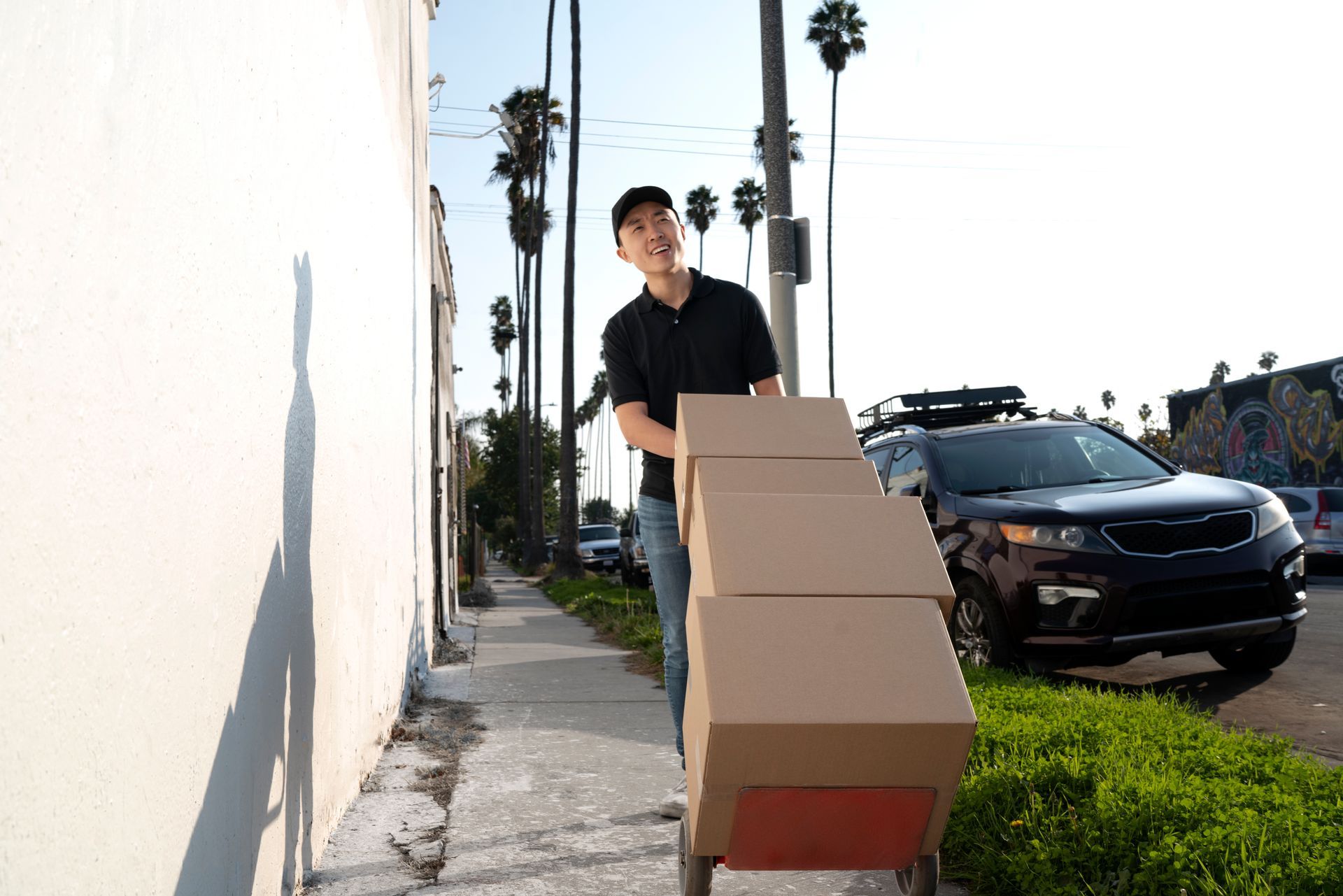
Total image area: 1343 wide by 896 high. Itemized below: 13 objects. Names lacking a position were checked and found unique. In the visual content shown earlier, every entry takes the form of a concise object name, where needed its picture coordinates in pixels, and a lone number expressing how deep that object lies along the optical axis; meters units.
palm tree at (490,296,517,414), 62.31
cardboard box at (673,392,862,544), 2.87
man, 3.55
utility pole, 6.51
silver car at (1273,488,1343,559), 14.71
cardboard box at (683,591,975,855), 2.23
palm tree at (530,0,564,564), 27.23
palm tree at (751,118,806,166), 35.25
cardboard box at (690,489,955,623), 2.45
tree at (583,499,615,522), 106.38
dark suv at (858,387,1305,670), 5.74
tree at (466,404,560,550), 47.91
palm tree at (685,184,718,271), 46.59
